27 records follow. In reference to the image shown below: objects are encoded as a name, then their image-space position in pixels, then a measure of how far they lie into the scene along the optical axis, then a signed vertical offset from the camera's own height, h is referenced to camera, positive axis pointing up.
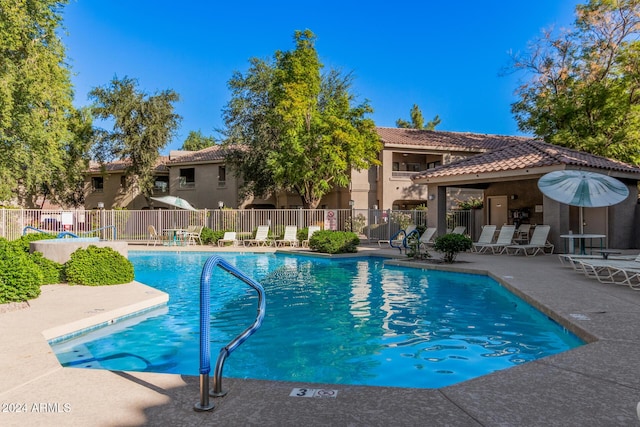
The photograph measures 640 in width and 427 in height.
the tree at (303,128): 23.62 +5.21
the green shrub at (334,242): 17.98 -0.94
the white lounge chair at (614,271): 8.84 -1.20
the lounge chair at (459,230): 21.36 -0.52
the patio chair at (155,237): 23.80 -1.05
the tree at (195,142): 61.91 +11.12
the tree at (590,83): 23.22 +7.96
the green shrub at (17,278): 6.84 -0.97
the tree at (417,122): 56.81 +13.18
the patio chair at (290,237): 22.30 -0.92
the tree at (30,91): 19.73 +6.35
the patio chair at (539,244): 15.52 -0.87
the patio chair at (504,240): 16.75 -0.80
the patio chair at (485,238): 17.62 -0.76
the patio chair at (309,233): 21.99 -0.70
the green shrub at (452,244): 13.39 -0.76
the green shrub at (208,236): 23.78 -0.92
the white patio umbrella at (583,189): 11.38 +0.83
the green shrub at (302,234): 22.42 -0.76
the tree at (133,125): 31.41 +6.88
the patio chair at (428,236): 19.12 -0.75
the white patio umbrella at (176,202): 24.09 +0.97
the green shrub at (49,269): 9.43 -1.09
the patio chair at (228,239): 23.13 -1.06
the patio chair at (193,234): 23.81 -0.81
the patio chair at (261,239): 22.67 -1.05
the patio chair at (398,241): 20.22 -1.09
